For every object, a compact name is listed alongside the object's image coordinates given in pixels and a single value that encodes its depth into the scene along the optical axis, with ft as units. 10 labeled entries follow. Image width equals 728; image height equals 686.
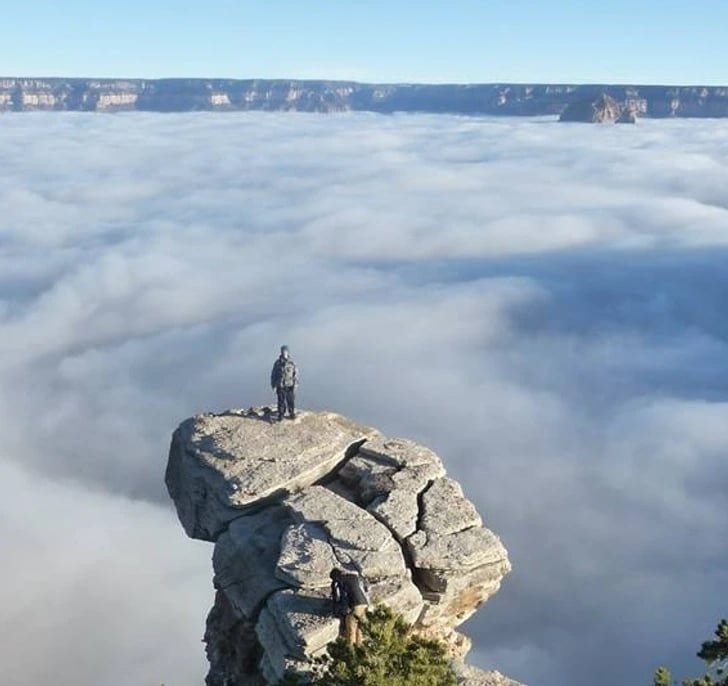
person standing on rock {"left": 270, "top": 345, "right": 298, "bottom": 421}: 82.33
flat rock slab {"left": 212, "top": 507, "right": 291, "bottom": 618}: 65.77
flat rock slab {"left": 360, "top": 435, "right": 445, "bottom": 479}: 79.05
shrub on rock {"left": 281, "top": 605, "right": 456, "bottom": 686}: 43.68
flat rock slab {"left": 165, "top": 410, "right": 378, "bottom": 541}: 74.74
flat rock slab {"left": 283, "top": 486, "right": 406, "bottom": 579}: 64.03
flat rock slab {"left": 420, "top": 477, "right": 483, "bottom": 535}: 70.18
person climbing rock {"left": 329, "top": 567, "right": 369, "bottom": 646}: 57.16
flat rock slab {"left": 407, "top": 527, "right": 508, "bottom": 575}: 65.98
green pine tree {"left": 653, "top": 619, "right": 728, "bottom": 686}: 54.49
